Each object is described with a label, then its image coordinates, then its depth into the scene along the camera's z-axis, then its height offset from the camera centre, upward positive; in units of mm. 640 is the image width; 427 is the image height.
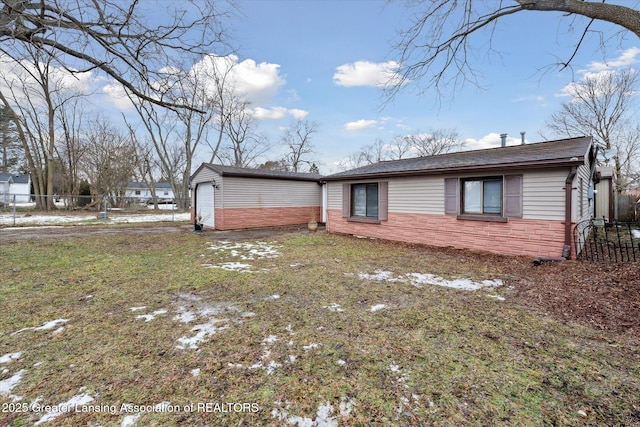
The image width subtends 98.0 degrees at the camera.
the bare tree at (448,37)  5512 +3525
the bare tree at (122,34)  3781 +2584
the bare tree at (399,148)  30641 +6041
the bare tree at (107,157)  22375 +4013
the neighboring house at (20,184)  36788 +3140
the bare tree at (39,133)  18766 +5430
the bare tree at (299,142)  28906 +6514
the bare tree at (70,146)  21406 +4865
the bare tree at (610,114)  18594 +6038
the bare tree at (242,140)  27109 +6476
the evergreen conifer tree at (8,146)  24672 +6141
